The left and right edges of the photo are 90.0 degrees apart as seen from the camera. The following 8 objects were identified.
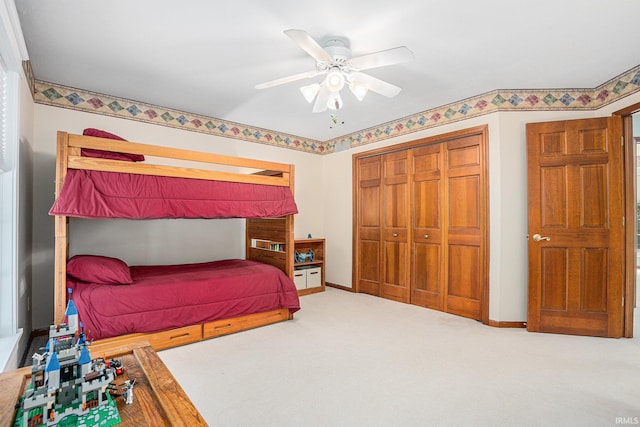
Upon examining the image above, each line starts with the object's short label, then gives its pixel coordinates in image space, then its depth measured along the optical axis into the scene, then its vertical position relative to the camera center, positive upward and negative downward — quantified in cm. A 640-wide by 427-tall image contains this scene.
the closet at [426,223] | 353 -5
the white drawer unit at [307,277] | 459 -85
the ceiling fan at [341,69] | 210 +108
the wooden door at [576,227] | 295 -8
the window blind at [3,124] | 209 +63
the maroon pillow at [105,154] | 250 +53
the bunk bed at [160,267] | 236 -37
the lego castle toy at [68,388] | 99 -56
